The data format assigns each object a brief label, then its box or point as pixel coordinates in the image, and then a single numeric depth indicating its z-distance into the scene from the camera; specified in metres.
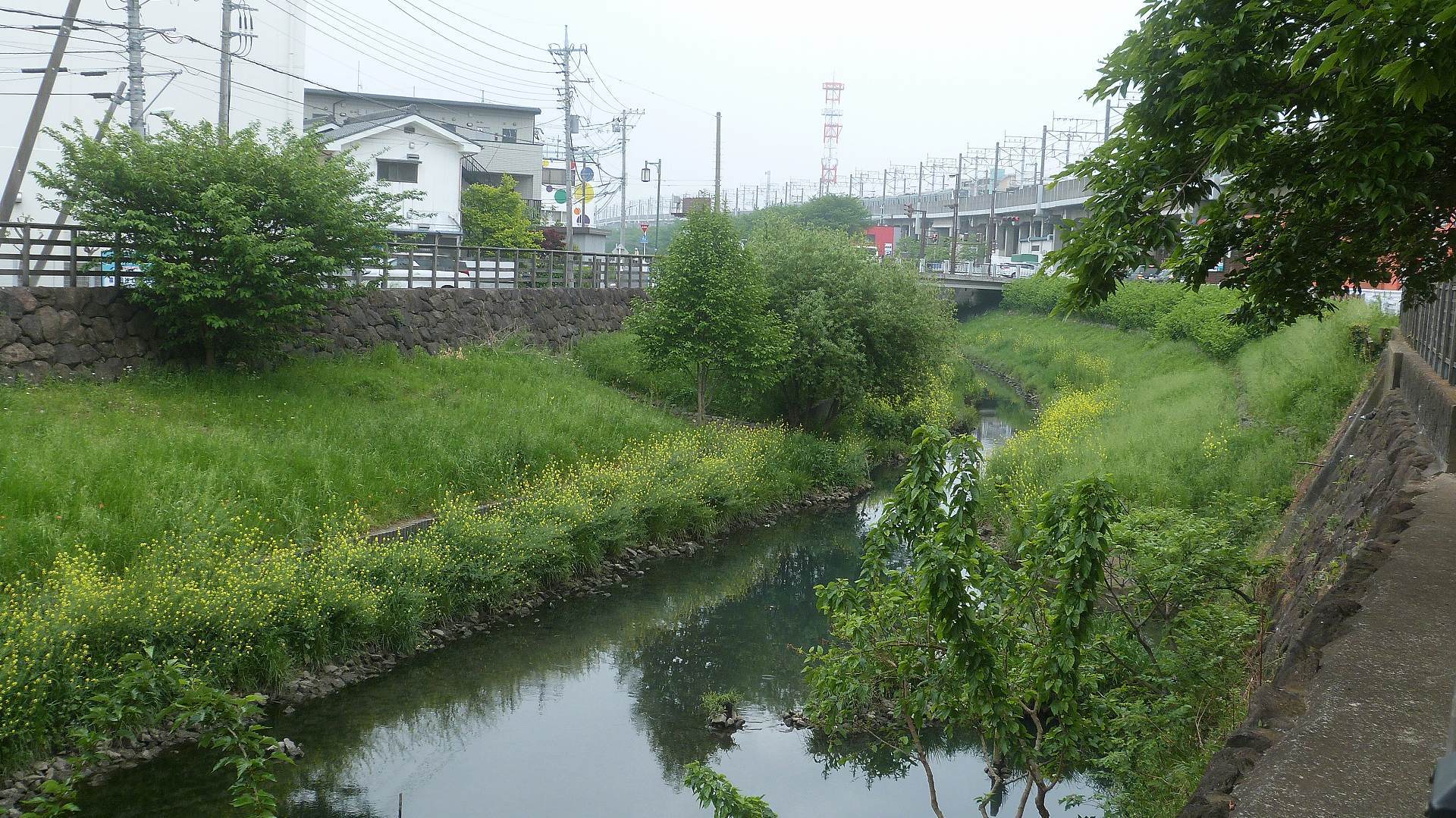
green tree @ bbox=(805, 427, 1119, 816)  6.79
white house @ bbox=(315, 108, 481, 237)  45.62
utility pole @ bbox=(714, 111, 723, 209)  42.19
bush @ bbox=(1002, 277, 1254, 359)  30.94
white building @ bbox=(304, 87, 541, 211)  59.94
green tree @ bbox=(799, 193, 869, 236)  96.62
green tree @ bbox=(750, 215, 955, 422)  27.17
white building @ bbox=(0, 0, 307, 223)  40.66
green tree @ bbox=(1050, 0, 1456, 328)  7.13
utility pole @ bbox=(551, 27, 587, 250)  44.12
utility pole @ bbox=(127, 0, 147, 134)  20.44
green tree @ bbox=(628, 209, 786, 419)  25.47
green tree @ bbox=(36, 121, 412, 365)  18.03
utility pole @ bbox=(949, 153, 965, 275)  72.25
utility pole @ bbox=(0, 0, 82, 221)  17.84
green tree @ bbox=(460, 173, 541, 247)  48.75
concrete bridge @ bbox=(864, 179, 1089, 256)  70.25
